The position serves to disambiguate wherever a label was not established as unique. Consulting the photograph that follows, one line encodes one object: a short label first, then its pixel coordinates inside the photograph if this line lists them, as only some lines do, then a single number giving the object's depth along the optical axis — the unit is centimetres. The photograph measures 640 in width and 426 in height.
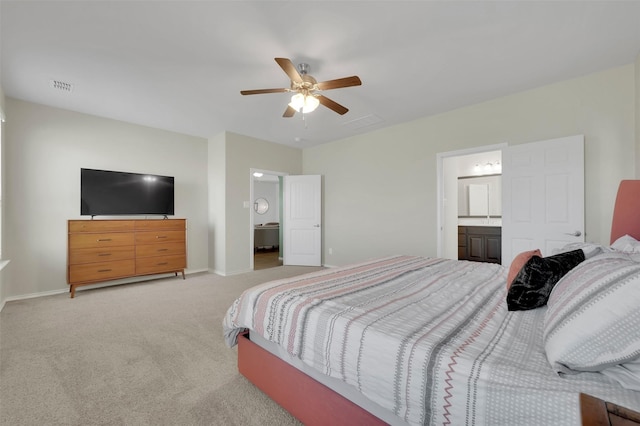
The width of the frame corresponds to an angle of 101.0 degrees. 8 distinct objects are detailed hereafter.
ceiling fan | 226
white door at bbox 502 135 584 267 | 292
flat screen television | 379
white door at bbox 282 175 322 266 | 563
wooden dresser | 351
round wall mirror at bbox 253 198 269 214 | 902
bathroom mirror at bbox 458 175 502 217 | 527
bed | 77
